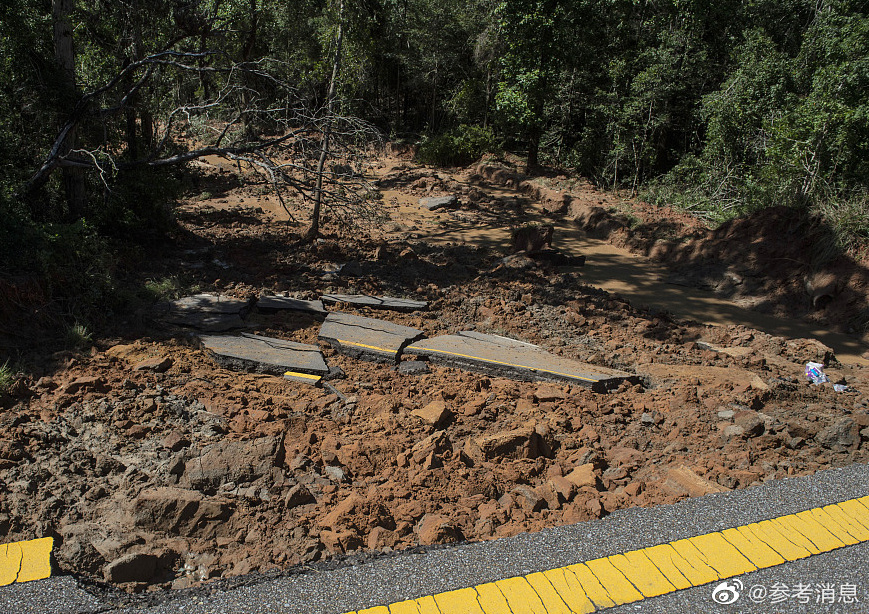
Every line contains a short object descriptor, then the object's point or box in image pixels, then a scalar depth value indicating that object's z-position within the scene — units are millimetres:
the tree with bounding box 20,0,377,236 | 6715
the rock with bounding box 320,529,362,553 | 2680
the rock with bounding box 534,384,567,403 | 4586
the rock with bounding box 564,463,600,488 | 3281
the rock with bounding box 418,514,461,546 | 2742
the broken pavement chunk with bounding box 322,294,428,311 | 6645
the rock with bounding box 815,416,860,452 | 3453
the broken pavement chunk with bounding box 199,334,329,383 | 4828
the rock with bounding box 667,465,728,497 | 3021
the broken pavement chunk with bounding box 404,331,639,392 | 4918
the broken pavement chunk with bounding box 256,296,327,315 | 6227
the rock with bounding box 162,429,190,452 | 3455
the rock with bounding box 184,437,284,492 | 3174
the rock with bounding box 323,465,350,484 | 3371
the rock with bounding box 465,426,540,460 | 3652
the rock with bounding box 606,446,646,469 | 3676
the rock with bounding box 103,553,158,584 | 2473
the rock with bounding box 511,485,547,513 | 3046
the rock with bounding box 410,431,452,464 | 3504
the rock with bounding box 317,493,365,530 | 2841
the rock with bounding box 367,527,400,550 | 2738
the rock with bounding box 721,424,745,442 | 3739
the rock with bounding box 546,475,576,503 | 3145
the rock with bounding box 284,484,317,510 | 3025
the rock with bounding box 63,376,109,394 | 3903
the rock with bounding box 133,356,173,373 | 4375
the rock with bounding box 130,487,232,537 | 2795
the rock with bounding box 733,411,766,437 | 3701
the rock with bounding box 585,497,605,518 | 2912
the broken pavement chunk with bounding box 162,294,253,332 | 5512
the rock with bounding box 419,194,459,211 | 12562
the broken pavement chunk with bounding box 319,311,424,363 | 5328
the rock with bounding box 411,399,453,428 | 4034
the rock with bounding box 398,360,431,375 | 5148
